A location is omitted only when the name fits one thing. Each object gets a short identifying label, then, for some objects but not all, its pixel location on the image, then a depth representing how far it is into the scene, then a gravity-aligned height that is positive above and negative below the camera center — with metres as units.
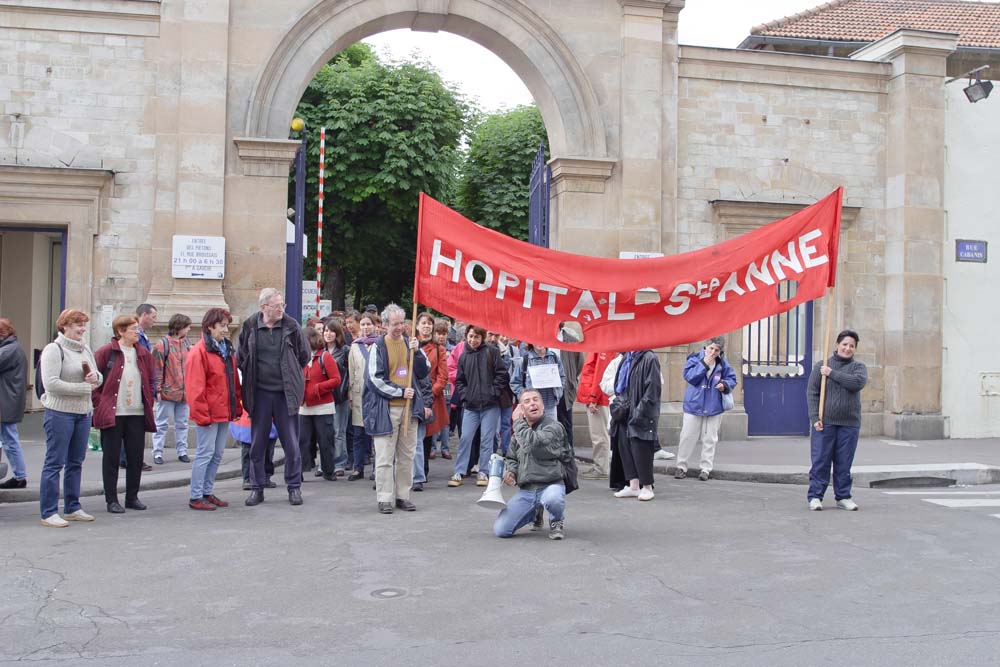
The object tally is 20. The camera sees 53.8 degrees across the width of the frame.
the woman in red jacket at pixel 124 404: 8.89 -0.41
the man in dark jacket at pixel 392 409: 9.14 -0.41
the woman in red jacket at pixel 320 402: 10.93 -0.43
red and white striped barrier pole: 15.79 +2.98
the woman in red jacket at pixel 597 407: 11.72 -0.45
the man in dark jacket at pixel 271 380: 9.48 -0.16
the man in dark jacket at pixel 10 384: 9.27 -0.25
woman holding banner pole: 9.40 -0.46
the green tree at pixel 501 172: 31.86 +6.57
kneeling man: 7.87 -0.80
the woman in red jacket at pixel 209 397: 9.13 -0.34
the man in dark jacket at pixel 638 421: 9.89 -0.51
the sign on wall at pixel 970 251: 16.30 +2.10
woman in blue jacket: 12.03 -0.36
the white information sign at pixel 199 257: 13.57 +1.44
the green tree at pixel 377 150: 26.75 +5.93
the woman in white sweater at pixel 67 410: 8.30 -0.44
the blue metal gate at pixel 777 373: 16.03 +0.00
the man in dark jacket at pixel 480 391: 11.05 -0.27
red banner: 9.27 +0.85
